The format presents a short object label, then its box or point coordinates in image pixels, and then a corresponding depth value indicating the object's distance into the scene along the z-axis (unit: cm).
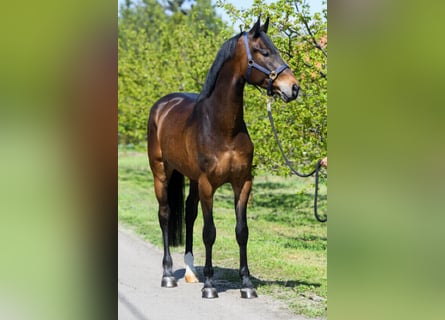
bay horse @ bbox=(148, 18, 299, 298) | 877
